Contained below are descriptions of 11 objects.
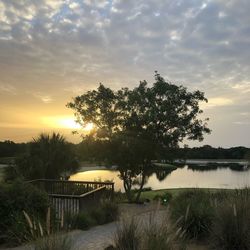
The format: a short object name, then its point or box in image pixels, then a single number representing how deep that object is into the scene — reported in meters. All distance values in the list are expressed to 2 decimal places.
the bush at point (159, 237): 3.68
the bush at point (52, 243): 3.49
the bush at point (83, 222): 7.11
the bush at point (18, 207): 5.75
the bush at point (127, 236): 4.06
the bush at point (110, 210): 8.15
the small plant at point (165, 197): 10.27
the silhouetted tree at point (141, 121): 12.16
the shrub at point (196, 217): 5.61
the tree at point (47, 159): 13.85
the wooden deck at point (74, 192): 8.03
